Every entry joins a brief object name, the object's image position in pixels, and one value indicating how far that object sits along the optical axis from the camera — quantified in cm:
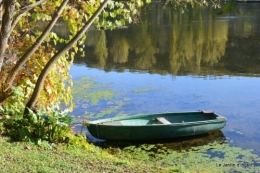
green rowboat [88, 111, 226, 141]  1819
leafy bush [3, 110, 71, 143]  1174
